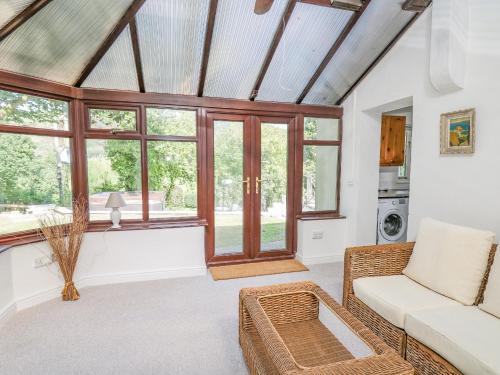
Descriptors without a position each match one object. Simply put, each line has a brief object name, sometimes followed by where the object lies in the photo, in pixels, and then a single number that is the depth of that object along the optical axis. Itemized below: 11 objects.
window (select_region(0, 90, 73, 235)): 2.72
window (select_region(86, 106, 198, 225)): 3.44
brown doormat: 3.61
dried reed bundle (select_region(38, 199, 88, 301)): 2.86
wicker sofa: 1.64
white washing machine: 4.29
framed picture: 2.41
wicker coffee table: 1.30
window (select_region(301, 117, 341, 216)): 4.18
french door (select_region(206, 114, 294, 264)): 3.89
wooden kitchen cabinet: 4.29
